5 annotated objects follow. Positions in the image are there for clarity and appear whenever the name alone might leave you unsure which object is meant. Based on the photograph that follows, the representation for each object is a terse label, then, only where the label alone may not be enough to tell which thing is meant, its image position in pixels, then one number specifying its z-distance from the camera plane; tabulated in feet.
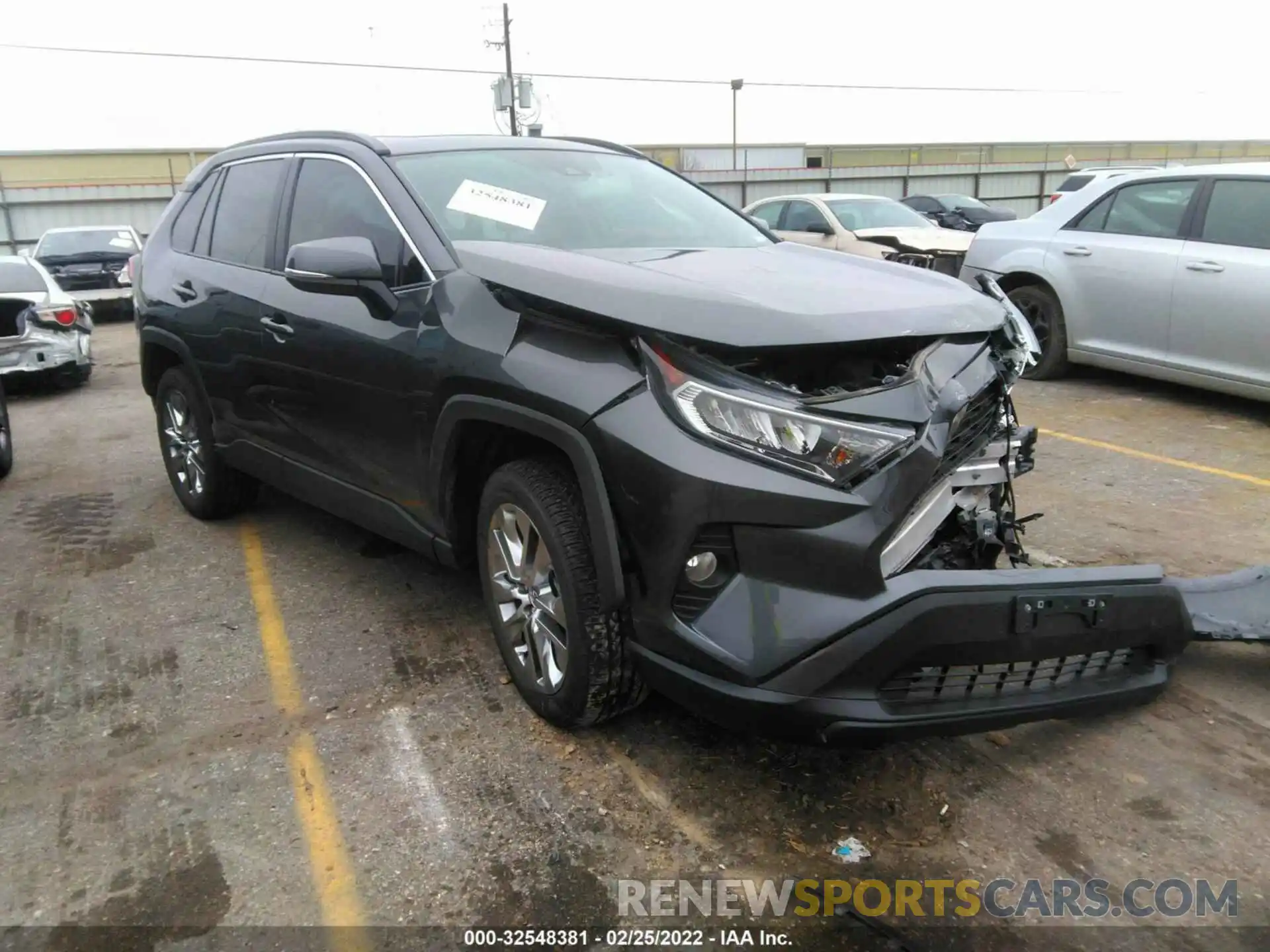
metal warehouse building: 83.10
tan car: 38.40
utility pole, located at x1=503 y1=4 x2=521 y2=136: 103.35
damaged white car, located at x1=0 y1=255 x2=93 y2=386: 29.58
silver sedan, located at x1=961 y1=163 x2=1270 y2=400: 20.38
